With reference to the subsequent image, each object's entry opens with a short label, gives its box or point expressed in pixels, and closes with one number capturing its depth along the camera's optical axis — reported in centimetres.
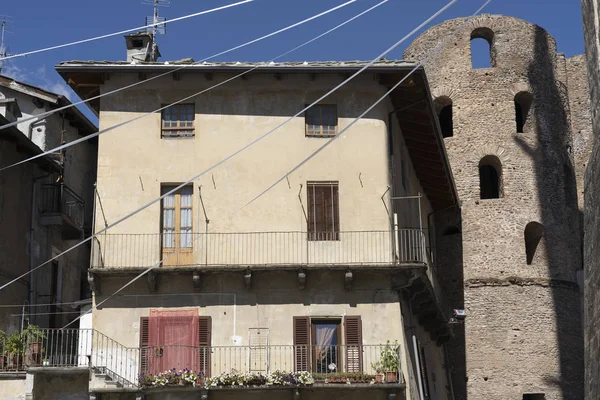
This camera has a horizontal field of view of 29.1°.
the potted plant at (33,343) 2905
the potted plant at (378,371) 2927
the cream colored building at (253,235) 2983
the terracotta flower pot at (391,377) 2917
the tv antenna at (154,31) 3566
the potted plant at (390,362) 2919
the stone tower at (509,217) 4884
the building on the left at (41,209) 3303
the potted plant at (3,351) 2914
